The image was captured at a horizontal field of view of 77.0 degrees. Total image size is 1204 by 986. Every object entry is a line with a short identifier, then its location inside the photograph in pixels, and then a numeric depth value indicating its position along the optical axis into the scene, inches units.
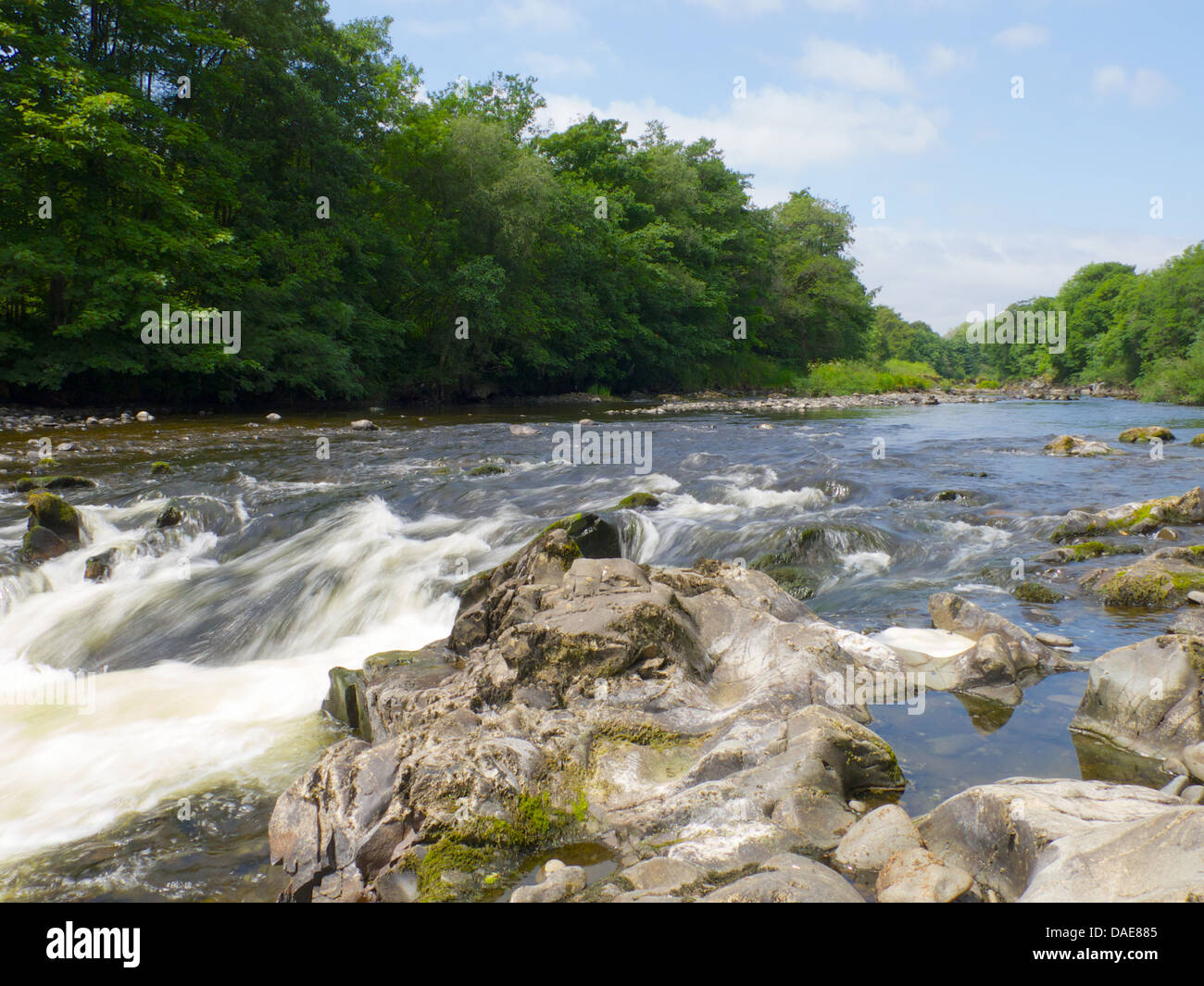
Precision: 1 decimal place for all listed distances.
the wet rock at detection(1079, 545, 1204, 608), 281.1
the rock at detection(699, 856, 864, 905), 113.3
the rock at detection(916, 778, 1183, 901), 124.2
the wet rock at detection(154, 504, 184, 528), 411.2
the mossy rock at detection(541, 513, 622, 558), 296.7
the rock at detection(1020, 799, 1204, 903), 101.4
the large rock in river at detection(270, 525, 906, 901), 145.6
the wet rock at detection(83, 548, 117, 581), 353.7
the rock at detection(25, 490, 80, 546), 374.9
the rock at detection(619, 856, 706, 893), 125.6
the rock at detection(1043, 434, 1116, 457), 719.7
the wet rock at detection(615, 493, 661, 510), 450.6
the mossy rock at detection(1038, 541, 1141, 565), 341.7
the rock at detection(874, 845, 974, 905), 119.7
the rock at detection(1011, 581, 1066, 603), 294.5
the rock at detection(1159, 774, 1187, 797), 151.8
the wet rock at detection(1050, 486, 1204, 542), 382.9
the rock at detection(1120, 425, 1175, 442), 821.2
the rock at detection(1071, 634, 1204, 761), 178.1
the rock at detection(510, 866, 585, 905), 129.1
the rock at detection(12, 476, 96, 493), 484.1
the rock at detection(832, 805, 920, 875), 134.0
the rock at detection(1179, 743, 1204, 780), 158.4
